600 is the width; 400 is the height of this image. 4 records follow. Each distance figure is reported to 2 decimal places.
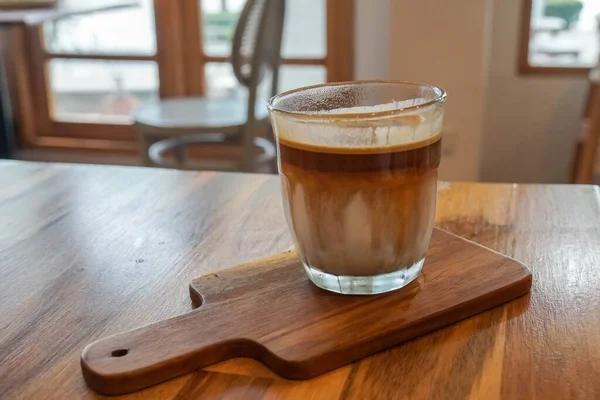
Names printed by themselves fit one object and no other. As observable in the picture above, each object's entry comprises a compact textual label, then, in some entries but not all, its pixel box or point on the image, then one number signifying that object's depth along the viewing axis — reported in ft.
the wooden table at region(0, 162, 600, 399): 1.40
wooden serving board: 1.42
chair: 5.77
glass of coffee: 1.56
